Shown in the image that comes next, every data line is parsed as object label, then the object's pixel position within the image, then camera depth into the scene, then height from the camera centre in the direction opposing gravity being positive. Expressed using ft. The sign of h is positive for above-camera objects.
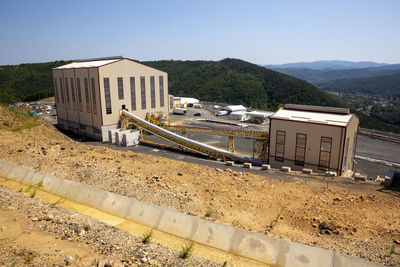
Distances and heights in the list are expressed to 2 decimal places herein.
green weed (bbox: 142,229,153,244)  33.32 -20.39
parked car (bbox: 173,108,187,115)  238.48 -35.82
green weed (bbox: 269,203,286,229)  42.92 -23.86
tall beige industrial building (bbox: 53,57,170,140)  144.05 -13.63
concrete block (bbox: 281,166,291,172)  83.39 -29.58
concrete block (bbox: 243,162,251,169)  89.10 -30.50
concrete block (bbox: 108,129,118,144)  141.49 -33.93
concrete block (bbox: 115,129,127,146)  137.90 -33.28
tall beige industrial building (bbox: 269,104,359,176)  86.38 -22.45
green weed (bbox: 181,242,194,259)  31.12 -20.62
